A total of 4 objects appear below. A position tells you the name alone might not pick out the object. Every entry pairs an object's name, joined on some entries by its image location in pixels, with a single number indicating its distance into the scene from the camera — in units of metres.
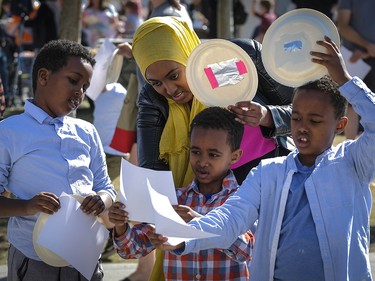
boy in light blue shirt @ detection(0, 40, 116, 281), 6.91
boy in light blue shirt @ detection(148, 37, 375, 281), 6.01
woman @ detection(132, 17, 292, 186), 7.47
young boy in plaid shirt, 6.89
